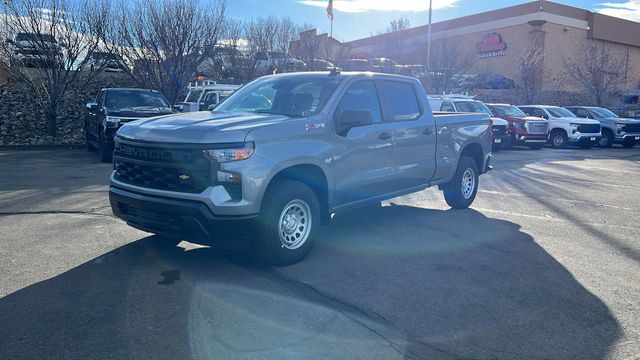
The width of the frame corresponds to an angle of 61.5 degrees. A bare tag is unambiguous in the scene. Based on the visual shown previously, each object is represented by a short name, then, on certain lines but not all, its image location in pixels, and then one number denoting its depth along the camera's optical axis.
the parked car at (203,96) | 16.77
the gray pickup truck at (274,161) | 4.91
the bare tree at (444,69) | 32.75
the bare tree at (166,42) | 20.11
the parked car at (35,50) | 17.64
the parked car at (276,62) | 26.47
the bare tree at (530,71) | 35.14
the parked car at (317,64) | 29.15
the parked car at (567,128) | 22.47
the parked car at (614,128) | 24.05
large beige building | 44.94
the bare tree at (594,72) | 35.34
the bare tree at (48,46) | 17.64
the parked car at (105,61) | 19.83
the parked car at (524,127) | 21.22
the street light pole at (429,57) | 33.44
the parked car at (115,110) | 12.85
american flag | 46.71
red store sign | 51.34
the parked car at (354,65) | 32.81
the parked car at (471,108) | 18.28
